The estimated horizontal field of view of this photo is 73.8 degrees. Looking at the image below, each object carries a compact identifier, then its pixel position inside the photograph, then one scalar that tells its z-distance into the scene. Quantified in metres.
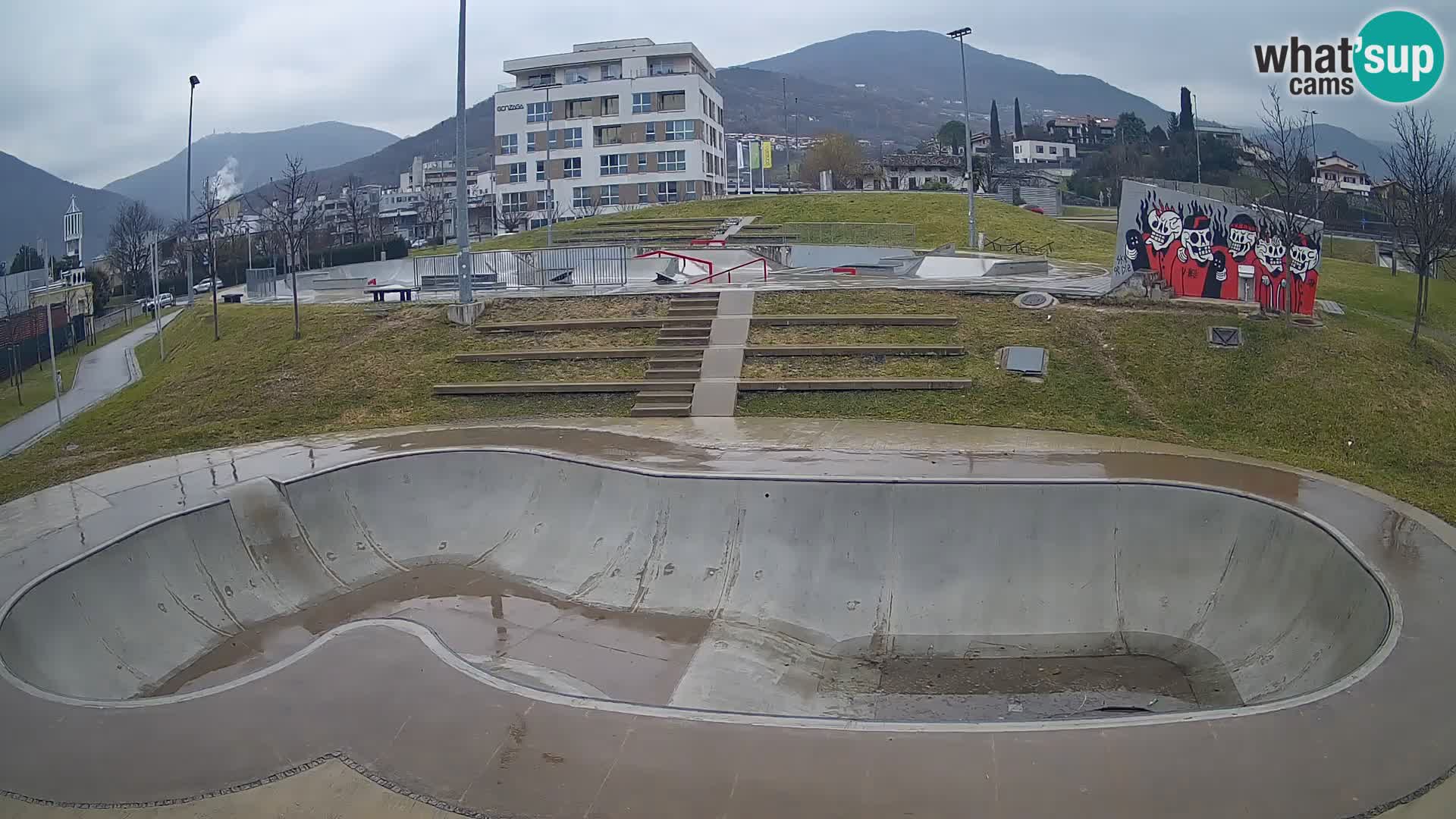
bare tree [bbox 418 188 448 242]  96.34
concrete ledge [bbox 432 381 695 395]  22.17
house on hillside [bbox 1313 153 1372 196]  99.94
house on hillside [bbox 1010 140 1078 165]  141.25
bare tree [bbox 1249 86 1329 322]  22.55
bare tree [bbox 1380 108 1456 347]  24.62
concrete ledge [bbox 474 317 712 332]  25.50
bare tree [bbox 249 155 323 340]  33.47
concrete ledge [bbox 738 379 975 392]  21.09
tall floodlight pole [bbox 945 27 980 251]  40.69
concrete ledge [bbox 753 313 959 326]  24.59
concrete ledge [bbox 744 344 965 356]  22.94
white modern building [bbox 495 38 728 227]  66.56
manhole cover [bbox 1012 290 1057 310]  25.11
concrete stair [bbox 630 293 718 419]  21.25
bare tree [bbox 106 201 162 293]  55.12
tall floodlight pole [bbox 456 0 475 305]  24.64
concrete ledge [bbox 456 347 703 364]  23.86
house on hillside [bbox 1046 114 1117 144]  151.25
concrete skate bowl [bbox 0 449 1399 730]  11.70
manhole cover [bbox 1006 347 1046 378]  21.44
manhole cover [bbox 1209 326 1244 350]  21.66
